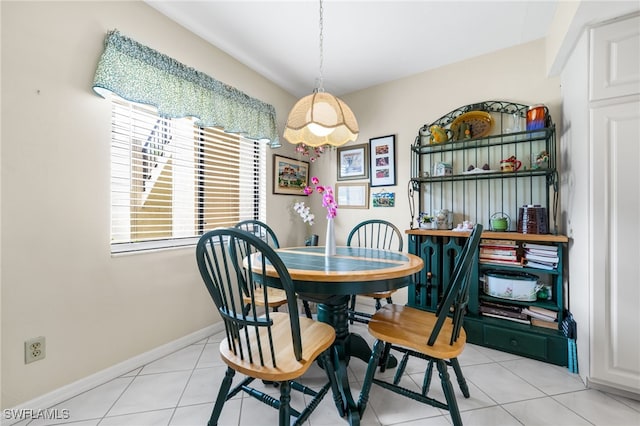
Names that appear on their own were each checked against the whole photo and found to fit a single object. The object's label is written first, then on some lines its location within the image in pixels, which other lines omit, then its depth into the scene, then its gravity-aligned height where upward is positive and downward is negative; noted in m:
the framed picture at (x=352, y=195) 3.20 +0.23
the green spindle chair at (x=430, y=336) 1.20 -0.61
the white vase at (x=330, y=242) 1.89 -0.20
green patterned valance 1.68 +0.95
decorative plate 2.45 +0.86
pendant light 1.65 +0.61
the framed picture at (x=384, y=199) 3.00 +0.17
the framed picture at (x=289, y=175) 3.14 +0.48
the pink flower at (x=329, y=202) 1.85 +0.08
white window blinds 1.86 +0.30
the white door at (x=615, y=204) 1.50 +0.06
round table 1.32 -0.33
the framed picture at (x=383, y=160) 2.99 +0.61
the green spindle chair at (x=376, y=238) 2.89 -0.28
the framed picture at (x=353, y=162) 3.20 +0.64
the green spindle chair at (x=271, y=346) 1.04 -0.60
